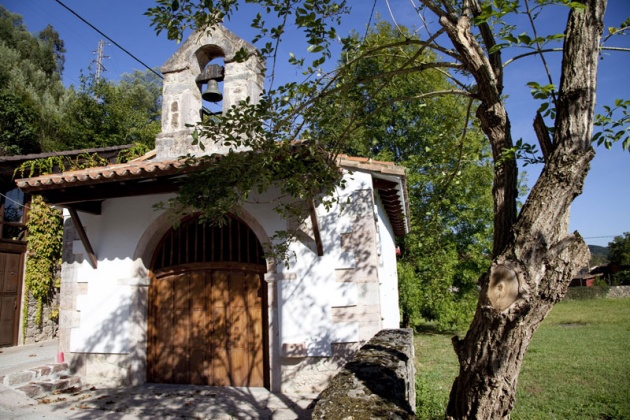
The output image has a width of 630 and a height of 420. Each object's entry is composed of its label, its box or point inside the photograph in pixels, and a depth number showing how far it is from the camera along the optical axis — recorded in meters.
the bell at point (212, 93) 6.81
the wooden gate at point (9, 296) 10.22
